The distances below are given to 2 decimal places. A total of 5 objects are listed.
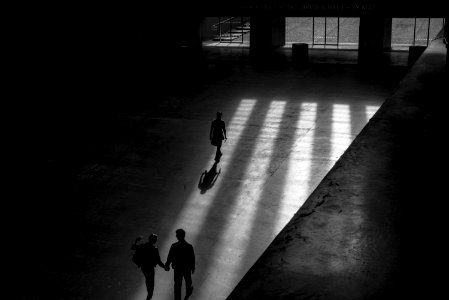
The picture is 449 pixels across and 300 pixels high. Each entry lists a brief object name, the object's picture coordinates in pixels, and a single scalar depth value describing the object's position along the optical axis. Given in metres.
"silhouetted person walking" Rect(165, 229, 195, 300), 8.00
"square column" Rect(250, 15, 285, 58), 35.25
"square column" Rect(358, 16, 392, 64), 32.41
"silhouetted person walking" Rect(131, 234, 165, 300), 8.22
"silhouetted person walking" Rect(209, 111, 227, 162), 15.02
